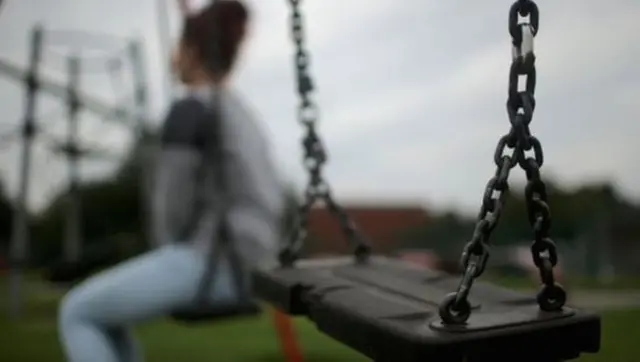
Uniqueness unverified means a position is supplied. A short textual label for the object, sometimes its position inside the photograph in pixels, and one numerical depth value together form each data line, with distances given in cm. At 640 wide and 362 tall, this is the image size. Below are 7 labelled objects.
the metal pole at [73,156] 430
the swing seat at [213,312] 108
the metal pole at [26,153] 368
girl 108
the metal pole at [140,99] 461
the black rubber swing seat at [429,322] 53
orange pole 179
